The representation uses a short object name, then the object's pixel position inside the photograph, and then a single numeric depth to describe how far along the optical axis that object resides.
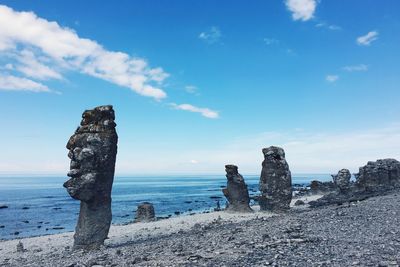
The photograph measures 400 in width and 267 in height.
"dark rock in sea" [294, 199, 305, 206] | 42.38
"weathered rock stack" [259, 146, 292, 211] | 33.69
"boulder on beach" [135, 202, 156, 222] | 41.09
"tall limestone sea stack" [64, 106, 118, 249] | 18.94
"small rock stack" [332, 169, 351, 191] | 46.21
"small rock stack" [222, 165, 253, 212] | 37.19
